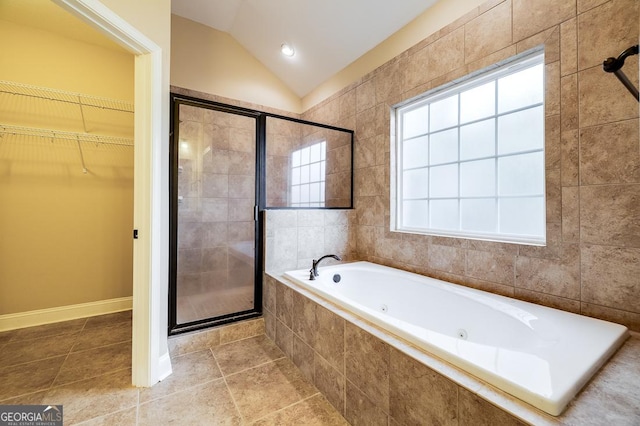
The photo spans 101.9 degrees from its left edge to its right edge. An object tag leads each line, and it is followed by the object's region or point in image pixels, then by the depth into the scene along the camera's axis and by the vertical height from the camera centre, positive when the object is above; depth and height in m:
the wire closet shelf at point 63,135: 2.22 +0.73
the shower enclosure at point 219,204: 1.99 +0.09
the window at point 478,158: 1.61 +0.41
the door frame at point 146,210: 1.55 +0.02
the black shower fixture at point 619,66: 0.85 +0.50
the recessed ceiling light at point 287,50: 2.91 +1.87
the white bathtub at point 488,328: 0.79 -0.51
